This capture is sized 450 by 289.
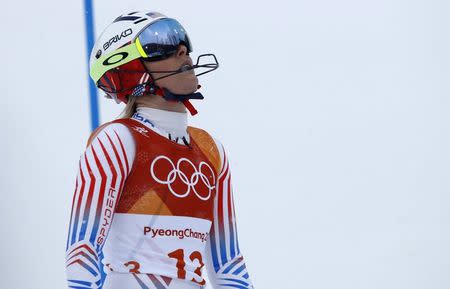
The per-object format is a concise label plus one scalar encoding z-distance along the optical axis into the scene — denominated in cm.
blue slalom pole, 1654
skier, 1484
